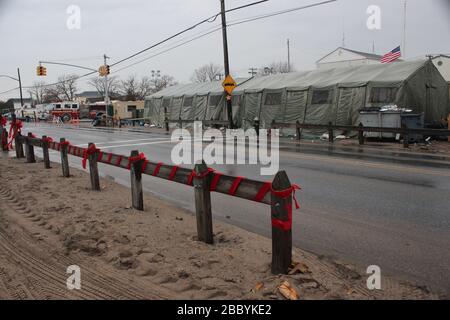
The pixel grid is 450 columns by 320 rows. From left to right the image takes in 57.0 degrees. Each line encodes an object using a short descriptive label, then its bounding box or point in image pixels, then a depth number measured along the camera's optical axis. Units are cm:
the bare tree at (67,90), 11194
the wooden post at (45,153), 1173
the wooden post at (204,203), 532
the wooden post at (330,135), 1945
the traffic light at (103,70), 4019
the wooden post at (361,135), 1806
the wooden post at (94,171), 858
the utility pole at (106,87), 4319
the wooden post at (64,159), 1017
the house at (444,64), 4631
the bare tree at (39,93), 12500
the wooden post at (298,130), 2102
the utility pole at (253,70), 7330
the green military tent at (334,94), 2003
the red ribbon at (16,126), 1639
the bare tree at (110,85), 11231
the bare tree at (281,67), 11039
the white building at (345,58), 6373
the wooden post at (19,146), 1441
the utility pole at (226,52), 2625
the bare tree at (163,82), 10731
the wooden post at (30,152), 1346
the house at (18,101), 12591
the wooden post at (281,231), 412
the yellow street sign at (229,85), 2589
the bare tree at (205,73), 11009
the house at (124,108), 5497
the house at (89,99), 9700
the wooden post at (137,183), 696
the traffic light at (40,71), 4051
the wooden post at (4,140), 1775
